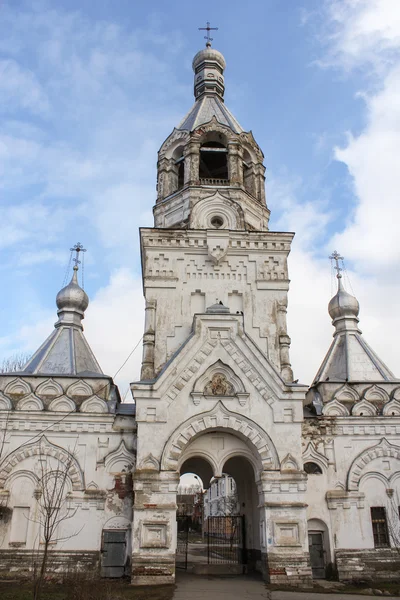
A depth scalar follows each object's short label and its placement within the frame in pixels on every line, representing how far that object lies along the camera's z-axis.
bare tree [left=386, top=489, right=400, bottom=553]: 13.73
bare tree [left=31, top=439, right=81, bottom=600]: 13.05
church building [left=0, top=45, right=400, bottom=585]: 12.94
